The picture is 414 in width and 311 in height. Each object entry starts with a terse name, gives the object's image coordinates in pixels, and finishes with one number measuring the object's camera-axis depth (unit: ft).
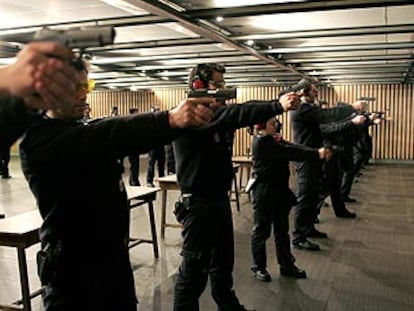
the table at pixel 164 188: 18.04
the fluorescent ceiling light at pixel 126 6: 11.85
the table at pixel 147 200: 15.11
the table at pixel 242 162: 26.21
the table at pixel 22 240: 9.96
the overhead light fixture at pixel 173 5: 12.64
